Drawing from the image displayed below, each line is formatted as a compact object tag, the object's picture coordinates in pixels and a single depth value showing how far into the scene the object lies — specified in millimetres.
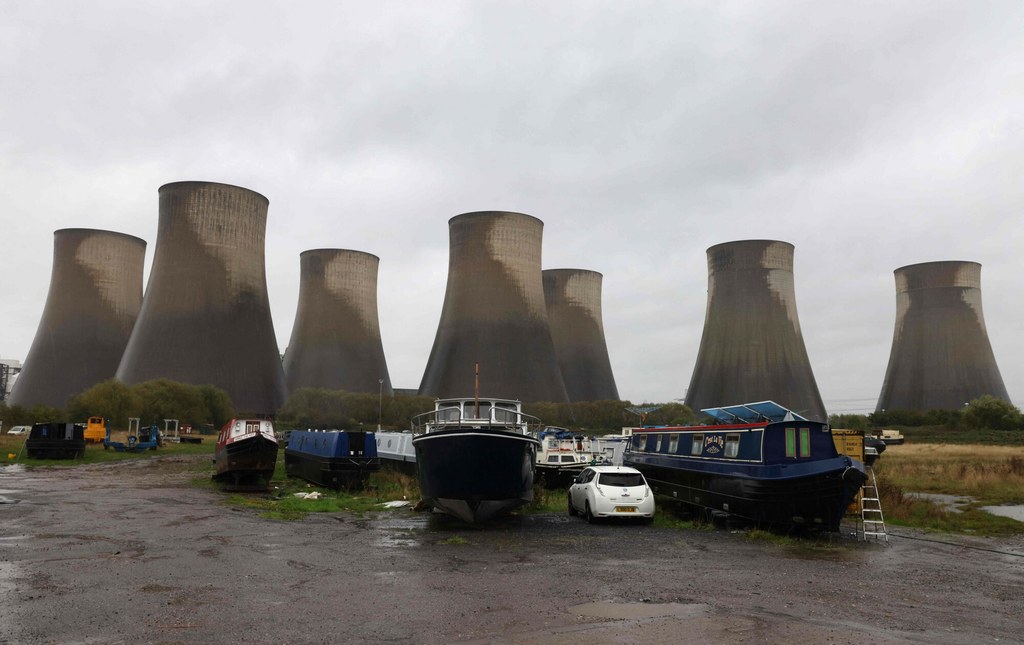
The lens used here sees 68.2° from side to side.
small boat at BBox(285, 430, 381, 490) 20562
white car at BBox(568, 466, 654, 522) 14250
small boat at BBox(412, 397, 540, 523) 13688
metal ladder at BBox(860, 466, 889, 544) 12609
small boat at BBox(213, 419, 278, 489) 20484
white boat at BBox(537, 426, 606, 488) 20672
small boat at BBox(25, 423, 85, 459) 28969
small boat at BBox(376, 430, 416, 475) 23375
